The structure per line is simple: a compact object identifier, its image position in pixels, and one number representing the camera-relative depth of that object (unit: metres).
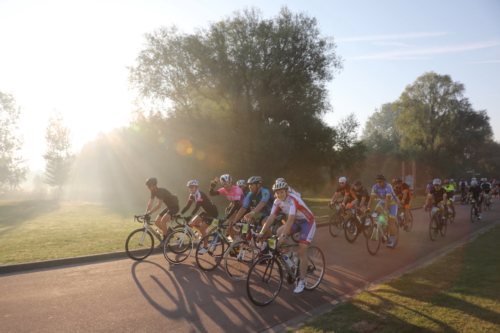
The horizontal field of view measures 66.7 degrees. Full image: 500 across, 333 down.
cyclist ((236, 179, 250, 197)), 9.70
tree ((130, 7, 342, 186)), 26.33
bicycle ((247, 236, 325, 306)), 5.67
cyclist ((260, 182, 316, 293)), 6.03
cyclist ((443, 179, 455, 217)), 16.09
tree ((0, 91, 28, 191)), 49.44
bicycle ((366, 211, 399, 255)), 9.67
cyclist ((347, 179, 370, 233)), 12.38
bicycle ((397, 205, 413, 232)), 13.78
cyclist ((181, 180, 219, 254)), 9.00
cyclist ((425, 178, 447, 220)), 12.97
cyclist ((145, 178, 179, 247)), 9.22
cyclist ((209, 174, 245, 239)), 8.98
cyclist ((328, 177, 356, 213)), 12.89
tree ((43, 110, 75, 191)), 42.28
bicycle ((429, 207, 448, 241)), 12.19
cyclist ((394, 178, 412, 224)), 13.87
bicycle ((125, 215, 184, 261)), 8.96
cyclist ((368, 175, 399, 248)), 10.04
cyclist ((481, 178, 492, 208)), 18.27
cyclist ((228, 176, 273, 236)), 7.93
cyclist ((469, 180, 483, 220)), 17.62
